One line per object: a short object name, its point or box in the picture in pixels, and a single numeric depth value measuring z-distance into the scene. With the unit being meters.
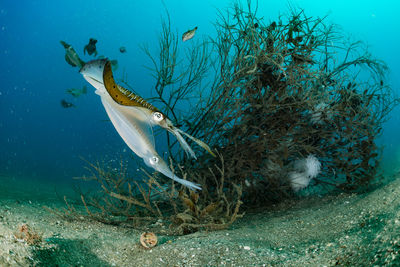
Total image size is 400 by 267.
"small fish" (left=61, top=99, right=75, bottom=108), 6.78
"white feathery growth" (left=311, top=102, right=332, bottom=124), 4.65
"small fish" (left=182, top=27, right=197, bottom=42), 4.83
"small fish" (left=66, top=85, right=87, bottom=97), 5.63
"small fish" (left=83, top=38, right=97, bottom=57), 5.18
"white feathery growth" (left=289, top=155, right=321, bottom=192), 4.81
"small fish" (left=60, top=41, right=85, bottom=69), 3.29
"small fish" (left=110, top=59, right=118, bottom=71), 4.04
